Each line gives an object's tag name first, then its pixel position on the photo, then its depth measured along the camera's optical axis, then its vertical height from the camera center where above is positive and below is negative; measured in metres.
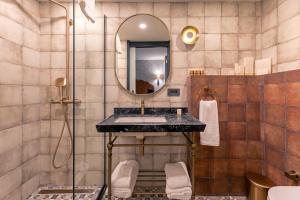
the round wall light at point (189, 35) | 2.47 +0.71
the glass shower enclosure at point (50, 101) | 1.94 -0.04
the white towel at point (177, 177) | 2.00 -0.75
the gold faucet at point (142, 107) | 2.39 -0.11
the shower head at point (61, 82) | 2.41 +0.17
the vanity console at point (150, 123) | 1.73 -0.21
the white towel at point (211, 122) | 2.13 -0.24
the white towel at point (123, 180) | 2.01 -0.79
